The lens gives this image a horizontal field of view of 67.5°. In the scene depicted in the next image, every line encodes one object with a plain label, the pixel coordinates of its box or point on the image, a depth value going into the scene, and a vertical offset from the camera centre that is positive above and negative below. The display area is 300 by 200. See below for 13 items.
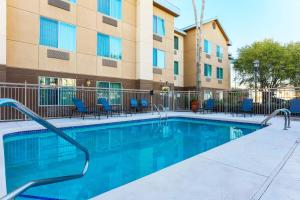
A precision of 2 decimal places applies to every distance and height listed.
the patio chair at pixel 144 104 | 15.13 -0.40
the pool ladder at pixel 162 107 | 16.67 -0.69
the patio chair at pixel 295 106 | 11.06 -0.39
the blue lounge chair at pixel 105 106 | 12.21 -0.43
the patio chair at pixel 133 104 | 14.73 -0.39
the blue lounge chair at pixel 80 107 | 11.17 -0.45
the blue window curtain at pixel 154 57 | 18.48 +3.35
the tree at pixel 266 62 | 24.34 +4.07
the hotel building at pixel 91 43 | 10.54 +3.32
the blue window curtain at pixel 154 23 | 18.42 +6.17
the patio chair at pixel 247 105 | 12.73 -0.39
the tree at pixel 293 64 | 23.88 +3.66
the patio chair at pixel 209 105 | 14.99 -0.47
